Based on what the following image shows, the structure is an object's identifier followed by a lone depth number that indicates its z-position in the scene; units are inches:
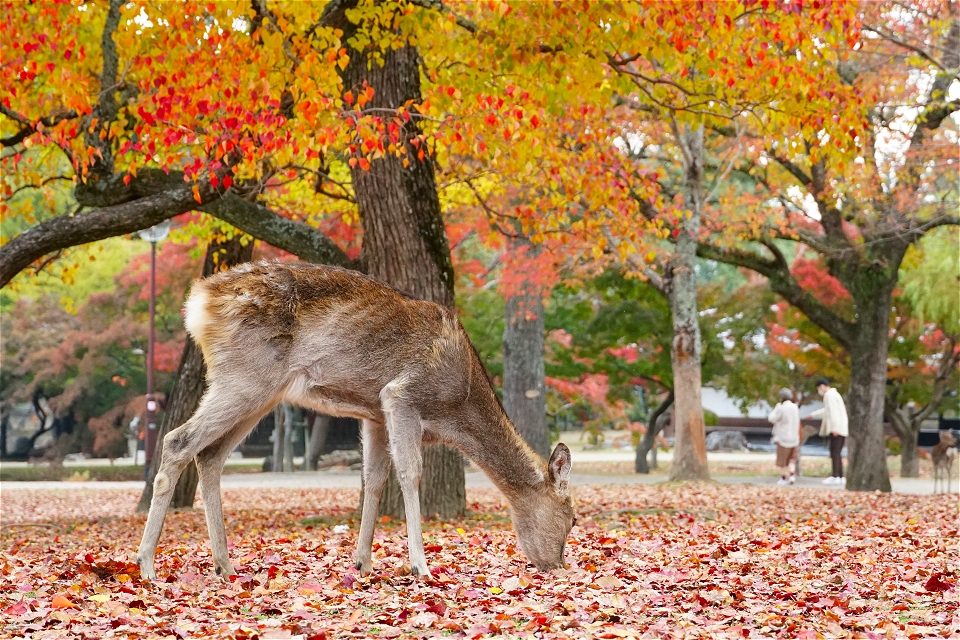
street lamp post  1075.3
